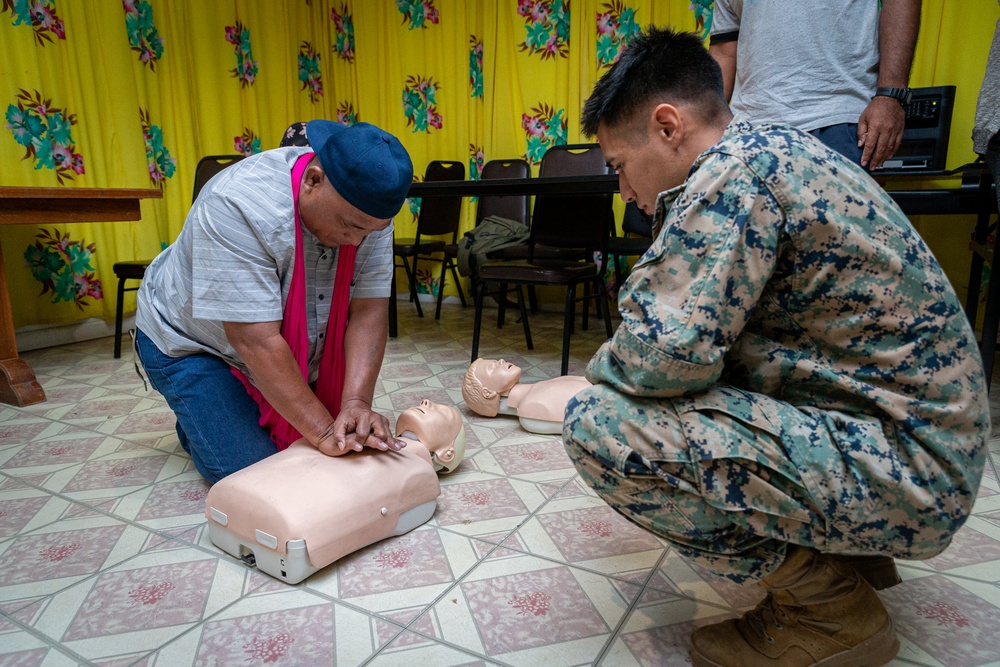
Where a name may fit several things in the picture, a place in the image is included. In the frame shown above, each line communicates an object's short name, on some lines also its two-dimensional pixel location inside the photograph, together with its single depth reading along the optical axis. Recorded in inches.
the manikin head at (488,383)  76.6
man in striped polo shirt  47.3
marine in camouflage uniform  28.5
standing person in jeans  57.4
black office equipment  95.3
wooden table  82.5
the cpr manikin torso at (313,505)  42.8
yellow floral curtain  113.7
